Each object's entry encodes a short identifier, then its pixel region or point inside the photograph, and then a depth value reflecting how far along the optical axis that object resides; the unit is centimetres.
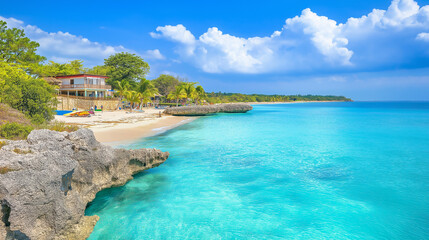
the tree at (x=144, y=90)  4663
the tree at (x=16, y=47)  3070
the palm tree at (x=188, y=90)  6148
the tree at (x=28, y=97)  1405
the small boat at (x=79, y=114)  3250
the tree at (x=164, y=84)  7862
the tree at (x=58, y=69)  3942
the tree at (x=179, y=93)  5803
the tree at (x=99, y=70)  6071
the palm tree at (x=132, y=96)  4497
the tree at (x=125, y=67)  5769
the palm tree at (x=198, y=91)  6788
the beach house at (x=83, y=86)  4525
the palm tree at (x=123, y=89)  4702
